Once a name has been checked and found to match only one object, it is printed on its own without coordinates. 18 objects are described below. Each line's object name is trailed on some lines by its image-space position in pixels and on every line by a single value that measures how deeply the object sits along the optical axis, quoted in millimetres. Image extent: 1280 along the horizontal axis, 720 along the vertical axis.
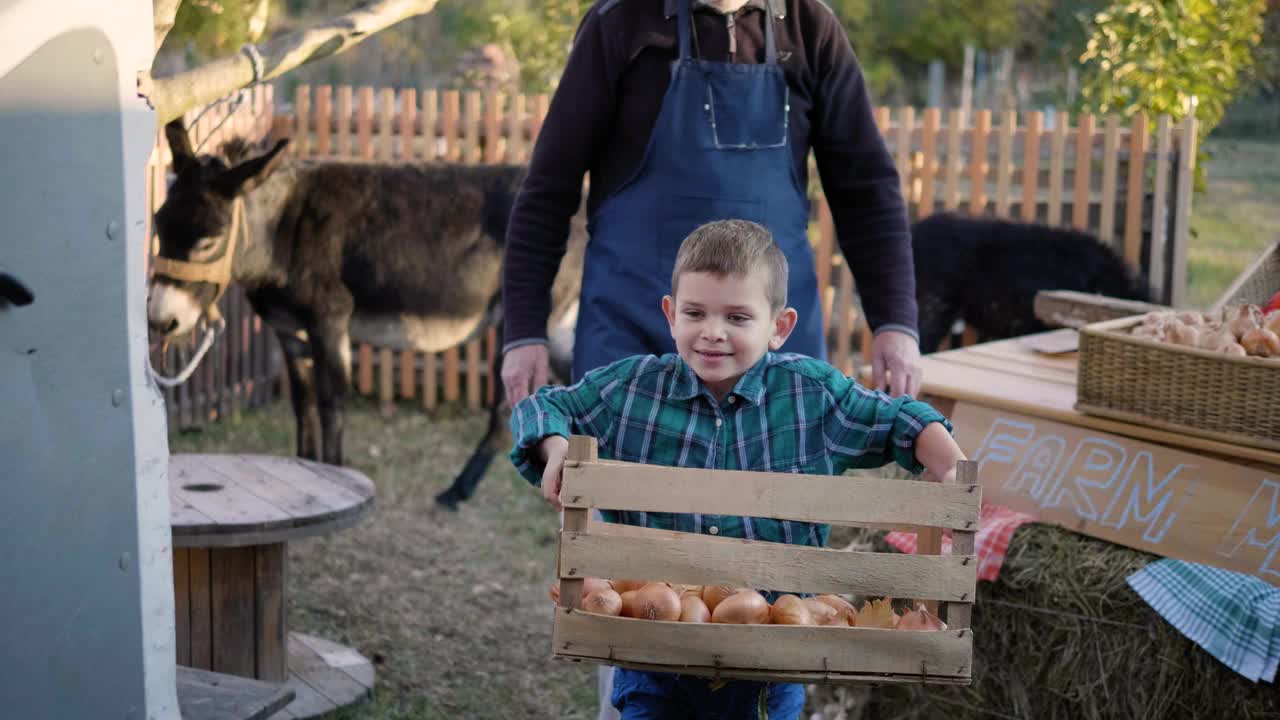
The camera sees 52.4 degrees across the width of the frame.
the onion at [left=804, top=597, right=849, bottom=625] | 2193
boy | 2383
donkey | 5922
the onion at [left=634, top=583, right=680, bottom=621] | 2102
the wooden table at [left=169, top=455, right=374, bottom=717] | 4297
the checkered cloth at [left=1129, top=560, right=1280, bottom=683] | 3193
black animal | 7008
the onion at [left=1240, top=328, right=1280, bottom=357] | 3301
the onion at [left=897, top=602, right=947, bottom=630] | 2094
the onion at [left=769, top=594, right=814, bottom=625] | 2119
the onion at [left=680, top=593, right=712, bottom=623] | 2113
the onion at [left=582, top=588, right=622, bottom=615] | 2088
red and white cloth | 3729
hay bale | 3387
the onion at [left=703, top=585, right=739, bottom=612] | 2225
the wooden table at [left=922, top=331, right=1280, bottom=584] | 3375
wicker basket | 3297
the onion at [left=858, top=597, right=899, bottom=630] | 2135
